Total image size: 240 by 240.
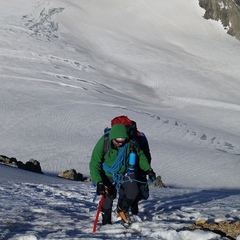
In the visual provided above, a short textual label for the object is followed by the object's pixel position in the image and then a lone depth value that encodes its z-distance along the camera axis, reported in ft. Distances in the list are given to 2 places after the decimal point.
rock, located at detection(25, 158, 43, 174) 35.45
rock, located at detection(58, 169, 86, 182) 35.55
